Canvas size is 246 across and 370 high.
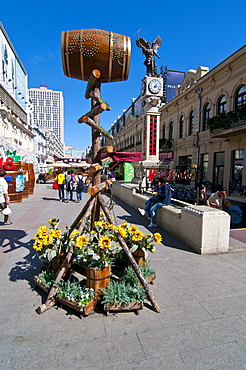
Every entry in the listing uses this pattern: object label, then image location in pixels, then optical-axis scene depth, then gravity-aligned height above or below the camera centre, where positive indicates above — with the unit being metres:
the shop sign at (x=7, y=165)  9.91 +0.14
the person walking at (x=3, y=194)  6.03 -0.77
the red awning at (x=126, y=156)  10.14 +0.72
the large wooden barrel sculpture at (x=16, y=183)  9.90 -0.73
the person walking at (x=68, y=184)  11.42 -0.82
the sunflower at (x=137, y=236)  3.07 -0.98
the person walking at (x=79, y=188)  11.57 -1.05
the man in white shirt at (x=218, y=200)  6.25 -0.85
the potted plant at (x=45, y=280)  2.97 -1.64
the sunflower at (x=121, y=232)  2.93 -0.88
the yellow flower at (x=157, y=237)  3.09 -1.00
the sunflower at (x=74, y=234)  3.03 -0.95
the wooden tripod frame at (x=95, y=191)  2.79 -0.33
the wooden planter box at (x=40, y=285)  2.95 -1.72
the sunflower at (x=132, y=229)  3.16 -0.91
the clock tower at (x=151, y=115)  11.63 +3.22
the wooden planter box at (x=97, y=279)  2.69 -1.43
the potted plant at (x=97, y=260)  2.69 -1.20
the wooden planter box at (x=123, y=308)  2.59 -1.74
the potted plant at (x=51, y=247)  3.03 -1.19
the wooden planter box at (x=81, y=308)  2.54 -1.72
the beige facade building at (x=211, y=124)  14.47 +4.01
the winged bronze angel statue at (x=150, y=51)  12.51 +7.30
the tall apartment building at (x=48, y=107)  159.00 +49.11
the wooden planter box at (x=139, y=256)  3.28 -1.37
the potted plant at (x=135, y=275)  2.95 -1.56
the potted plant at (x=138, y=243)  3.11 -1.12
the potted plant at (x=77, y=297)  2.55 -1.63
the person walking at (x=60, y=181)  11.62 -0.68
